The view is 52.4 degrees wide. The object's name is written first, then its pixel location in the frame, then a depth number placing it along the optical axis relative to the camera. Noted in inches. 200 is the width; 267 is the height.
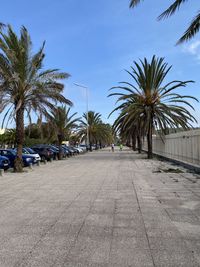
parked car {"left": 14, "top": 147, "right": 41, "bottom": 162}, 649.6
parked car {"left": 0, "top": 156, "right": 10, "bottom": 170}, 512.1
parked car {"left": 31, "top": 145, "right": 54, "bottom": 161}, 807.6
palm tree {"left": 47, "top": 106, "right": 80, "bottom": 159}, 891.8
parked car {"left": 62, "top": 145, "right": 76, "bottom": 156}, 1113.4
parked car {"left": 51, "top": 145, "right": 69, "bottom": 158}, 994.9
